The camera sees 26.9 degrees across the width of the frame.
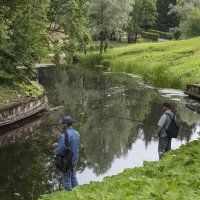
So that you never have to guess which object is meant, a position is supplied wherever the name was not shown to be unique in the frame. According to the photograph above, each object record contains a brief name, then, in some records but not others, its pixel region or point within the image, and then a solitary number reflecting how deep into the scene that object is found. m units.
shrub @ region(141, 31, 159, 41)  99.94
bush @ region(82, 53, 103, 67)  66.00
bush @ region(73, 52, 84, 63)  68.71
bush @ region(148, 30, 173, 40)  101.19
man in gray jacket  14.38
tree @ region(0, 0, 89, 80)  23.04
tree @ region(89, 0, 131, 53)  67.26
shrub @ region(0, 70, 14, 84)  25.42
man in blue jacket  11.12
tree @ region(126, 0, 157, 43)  95.25
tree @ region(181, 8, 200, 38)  75.81
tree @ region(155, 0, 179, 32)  107.31
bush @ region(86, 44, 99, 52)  77.75
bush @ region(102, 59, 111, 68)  63.47
